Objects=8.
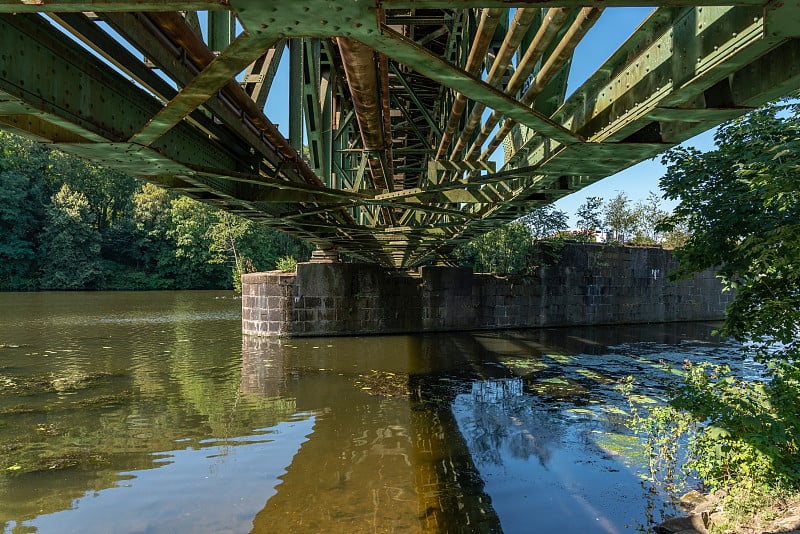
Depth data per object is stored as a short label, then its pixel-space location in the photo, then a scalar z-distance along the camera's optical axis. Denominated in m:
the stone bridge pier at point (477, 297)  21.39
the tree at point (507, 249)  26.56
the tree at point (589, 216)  39.53
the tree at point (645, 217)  41.28
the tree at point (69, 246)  53.56
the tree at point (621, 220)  41.25
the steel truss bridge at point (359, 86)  2.42
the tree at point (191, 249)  55.16
